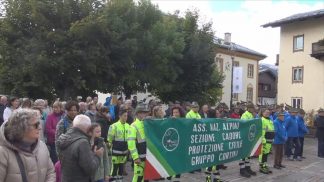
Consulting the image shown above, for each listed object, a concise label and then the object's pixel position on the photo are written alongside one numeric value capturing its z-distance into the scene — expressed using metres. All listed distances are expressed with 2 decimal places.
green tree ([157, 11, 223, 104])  27.59
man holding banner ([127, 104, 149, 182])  7.76
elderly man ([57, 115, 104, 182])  5.09
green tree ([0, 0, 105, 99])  19.59
